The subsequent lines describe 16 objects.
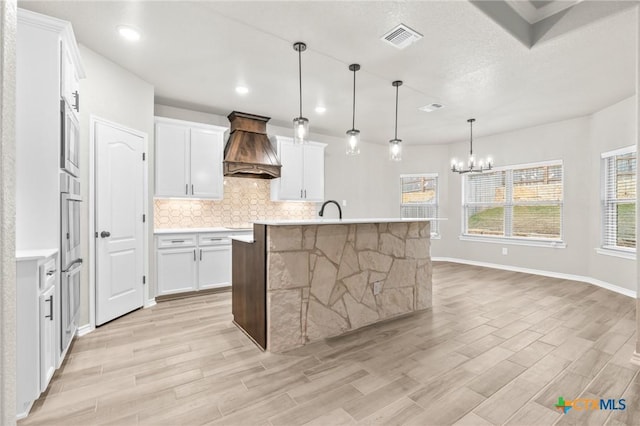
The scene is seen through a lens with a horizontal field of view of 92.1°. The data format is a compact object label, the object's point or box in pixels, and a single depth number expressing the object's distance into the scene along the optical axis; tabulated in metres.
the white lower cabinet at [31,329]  1.87
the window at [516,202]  5.76
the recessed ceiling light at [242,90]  3.99
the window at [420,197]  7.48
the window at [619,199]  4.54
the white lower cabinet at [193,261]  4.21
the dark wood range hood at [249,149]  4.82
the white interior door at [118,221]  3.22
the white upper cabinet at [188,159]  4.30
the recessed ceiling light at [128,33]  2.73
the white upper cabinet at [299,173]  5.49
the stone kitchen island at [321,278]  2.73
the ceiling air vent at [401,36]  2.67
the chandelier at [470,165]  5.32
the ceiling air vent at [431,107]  4.68
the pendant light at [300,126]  2.94
